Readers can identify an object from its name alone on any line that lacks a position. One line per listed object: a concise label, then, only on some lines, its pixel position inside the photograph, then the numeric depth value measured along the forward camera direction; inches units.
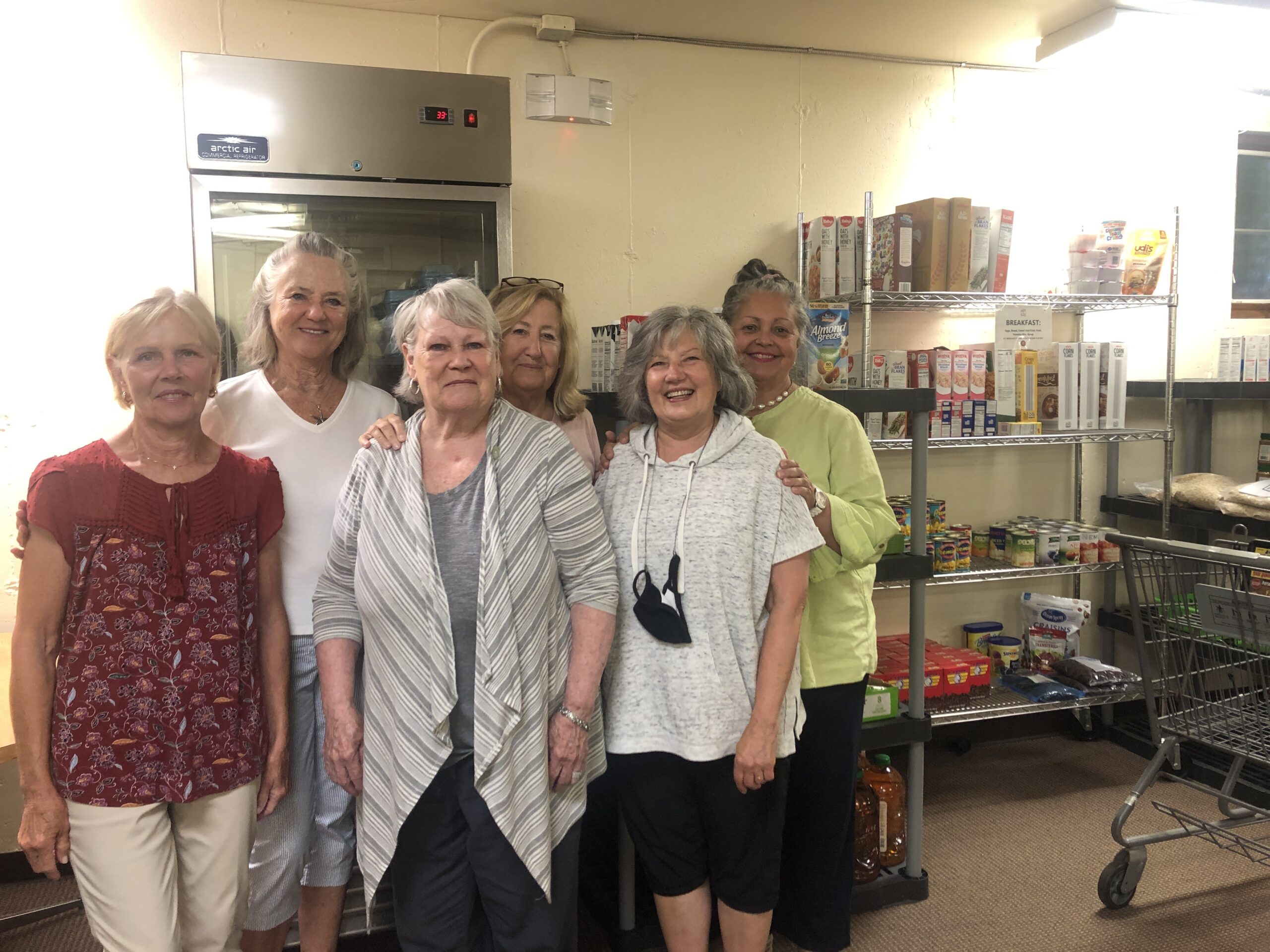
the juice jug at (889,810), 103.8
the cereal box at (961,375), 127.4
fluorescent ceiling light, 115.7
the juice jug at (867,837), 100.8
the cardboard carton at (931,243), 125.1
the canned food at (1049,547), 135.9
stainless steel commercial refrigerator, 93.7
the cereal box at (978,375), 128.3
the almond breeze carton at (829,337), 116.3
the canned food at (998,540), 141.2
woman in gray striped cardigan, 61.6
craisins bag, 138.3
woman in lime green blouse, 79.9
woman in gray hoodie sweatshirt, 68.1
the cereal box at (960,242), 125.6
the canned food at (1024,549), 135.1
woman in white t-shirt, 71.8
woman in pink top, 81.2
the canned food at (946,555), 131.7
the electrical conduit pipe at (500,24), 116.3
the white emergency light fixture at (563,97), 119.3
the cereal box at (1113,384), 134.6
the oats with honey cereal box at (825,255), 126.8
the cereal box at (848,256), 126.1
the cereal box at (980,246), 127.6
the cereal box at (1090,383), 133.2
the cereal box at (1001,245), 129.6
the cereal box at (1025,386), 132.0
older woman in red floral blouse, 58.6
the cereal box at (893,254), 124.0
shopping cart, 90.0
